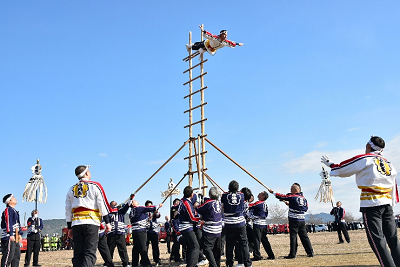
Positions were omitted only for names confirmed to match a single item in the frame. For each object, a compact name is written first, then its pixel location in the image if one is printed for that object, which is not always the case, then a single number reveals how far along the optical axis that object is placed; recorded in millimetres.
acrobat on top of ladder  18141
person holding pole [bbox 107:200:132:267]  11597
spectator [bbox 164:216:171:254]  18791
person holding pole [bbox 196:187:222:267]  8734
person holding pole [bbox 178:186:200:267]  9000
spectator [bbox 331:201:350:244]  17094
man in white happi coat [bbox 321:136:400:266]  6017
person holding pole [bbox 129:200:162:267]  10961
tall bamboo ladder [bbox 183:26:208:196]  17391
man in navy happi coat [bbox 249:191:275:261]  11078
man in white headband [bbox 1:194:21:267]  9578
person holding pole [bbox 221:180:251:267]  8875
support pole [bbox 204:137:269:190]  15313
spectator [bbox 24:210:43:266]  13970
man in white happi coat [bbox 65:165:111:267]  6473
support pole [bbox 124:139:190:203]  17578
